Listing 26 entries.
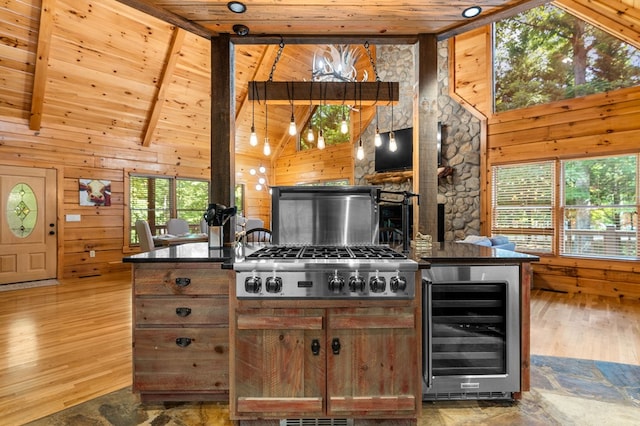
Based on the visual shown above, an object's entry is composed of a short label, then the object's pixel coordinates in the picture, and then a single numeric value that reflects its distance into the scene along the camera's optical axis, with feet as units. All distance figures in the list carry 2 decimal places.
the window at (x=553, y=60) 15.43
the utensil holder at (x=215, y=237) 7.60
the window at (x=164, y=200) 23.15
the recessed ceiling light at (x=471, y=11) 7.73
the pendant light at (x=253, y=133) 10.02
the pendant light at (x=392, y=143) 10.23
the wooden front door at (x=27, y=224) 17.85
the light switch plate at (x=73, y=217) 20.01
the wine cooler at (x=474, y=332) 6.47
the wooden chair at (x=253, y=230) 8.15
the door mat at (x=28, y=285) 17.40
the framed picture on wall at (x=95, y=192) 20.54
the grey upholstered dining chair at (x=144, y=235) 16.48
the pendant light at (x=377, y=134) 9.95
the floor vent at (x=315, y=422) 5.89
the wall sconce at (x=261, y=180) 18.94
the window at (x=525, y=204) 17.28
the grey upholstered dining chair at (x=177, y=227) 22.54
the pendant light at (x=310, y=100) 9.91
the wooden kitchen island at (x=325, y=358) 5.67
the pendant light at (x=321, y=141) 12.11
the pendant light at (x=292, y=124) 9.89
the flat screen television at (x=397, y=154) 21.35
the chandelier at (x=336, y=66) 12.69
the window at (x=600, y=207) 14.96
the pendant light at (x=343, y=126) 11.09
